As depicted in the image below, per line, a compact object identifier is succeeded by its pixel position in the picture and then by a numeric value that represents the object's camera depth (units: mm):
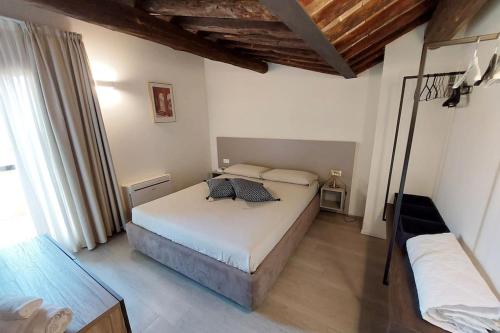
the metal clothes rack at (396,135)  2051
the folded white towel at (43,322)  773
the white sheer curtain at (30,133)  1855
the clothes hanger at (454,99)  1690
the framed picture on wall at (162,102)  3055
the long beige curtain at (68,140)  1996
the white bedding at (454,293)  973
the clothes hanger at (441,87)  2044
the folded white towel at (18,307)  795
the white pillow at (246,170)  3257
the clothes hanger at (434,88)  2033
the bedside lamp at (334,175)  3004
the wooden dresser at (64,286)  965
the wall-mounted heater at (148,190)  2799
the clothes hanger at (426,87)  2100
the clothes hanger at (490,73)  1098
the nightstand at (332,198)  2931
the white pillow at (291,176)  2896
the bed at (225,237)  1636
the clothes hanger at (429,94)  2020
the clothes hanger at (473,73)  1212
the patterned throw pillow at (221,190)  2535
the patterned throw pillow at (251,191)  2412
